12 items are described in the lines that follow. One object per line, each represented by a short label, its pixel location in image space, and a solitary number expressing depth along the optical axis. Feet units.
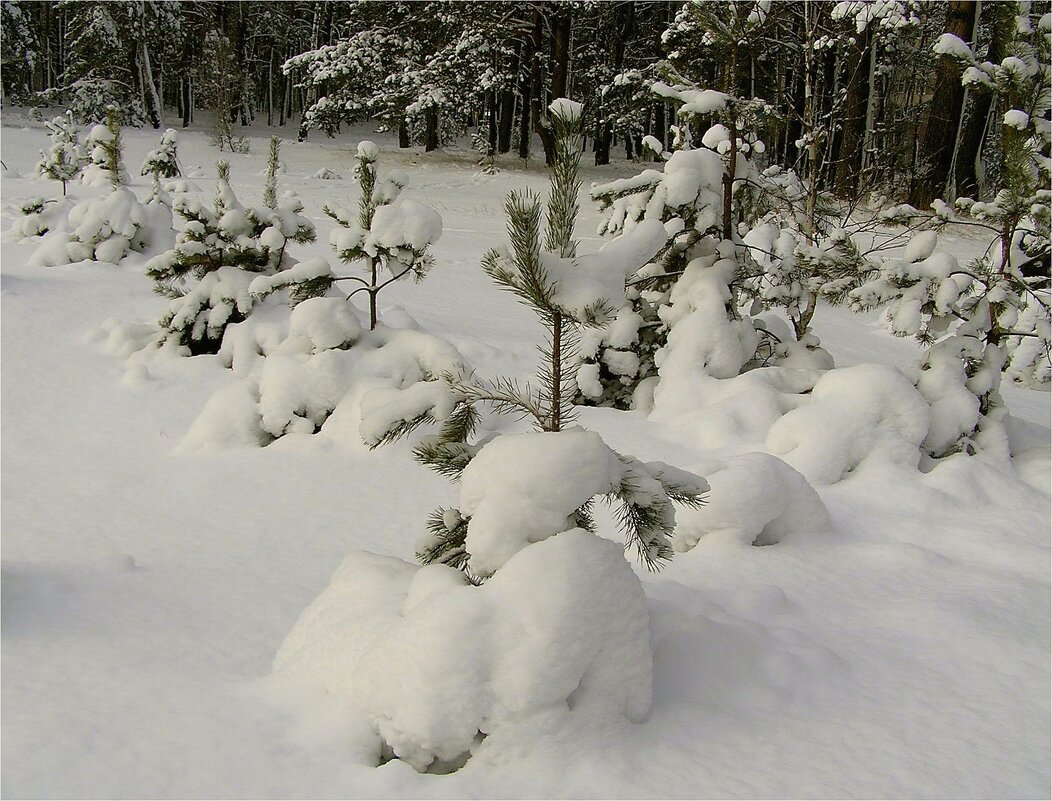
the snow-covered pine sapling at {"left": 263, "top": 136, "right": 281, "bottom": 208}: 21.30
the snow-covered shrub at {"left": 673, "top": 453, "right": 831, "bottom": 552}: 11.04
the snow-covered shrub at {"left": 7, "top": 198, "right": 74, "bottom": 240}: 31.19
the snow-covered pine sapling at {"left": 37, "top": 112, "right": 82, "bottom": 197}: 43.83
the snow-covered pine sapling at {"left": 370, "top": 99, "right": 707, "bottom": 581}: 6.90
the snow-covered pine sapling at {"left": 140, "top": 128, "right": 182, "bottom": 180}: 48.49
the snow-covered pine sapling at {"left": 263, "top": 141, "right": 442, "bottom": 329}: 16.63
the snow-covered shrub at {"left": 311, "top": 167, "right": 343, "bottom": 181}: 63.90
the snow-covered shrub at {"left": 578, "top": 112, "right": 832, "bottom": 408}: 18.01
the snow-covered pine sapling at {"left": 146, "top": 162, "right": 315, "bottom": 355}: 19.99
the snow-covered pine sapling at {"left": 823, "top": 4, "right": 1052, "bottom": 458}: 15.02
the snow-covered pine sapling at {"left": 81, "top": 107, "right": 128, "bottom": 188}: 35.35
